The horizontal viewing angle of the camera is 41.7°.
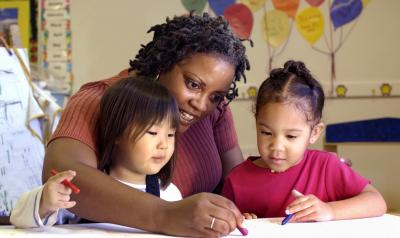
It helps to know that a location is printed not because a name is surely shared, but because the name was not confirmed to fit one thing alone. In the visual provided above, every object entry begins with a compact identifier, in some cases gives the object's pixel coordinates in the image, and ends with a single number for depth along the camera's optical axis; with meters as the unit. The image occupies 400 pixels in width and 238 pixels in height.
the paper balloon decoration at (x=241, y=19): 2.72
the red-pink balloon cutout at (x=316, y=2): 2.63
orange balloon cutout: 2.66
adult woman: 0.80
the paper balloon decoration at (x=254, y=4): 2.71
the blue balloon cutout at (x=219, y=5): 2.75
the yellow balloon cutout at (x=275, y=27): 2.67
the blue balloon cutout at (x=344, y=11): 2.60
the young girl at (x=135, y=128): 1.03
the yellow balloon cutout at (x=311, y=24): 2.63
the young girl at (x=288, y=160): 1.16
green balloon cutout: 2.77
